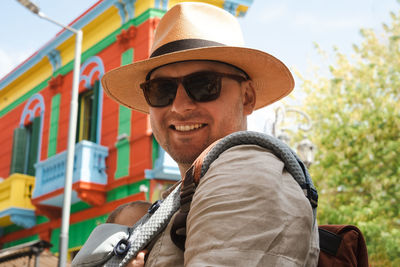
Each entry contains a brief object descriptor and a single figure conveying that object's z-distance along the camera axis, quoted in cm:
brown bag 131
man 111
